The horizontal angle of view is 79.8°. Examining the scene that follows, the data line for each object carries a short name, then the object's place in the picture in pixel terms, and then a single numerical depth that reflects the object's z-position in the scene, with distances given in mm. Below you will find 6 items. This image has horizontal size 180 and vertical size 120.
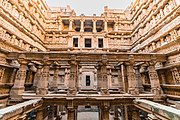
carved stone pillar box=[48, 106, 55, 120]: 11324
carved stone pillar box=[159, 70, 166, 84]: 9658
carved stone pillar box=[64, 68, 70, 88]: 15953
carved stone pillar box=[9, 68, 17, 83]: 9656
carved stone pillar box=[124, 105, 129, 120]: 10056
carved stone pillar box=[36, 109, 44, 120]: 7927
